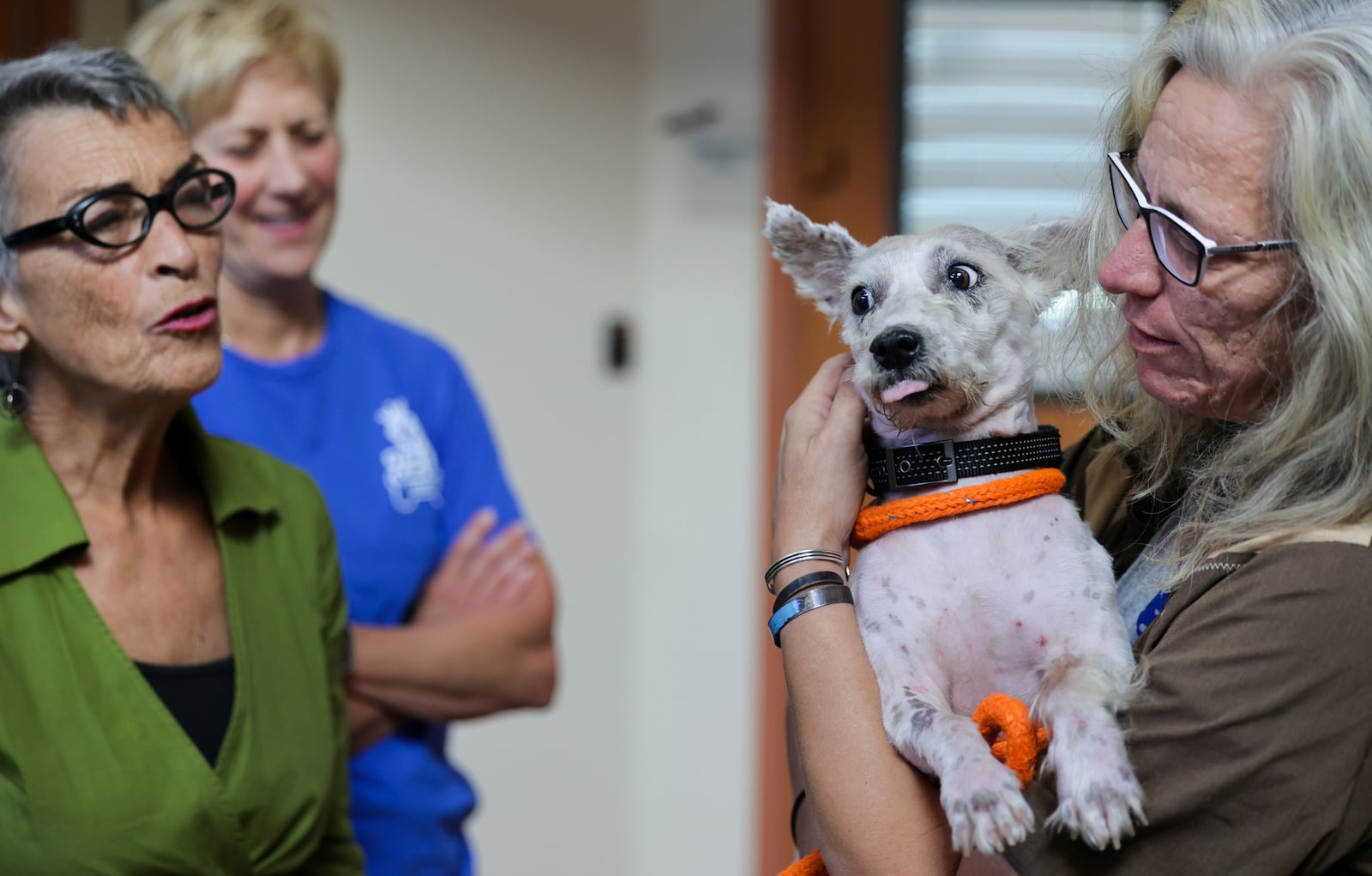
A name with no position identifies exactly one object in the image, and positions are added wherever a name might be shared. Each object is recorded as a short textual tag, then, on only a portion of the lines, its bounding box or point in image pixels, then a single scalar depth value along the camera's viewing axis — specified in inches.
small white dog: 43.5
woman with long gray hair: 41.8
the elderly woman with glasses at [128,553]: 52.6
